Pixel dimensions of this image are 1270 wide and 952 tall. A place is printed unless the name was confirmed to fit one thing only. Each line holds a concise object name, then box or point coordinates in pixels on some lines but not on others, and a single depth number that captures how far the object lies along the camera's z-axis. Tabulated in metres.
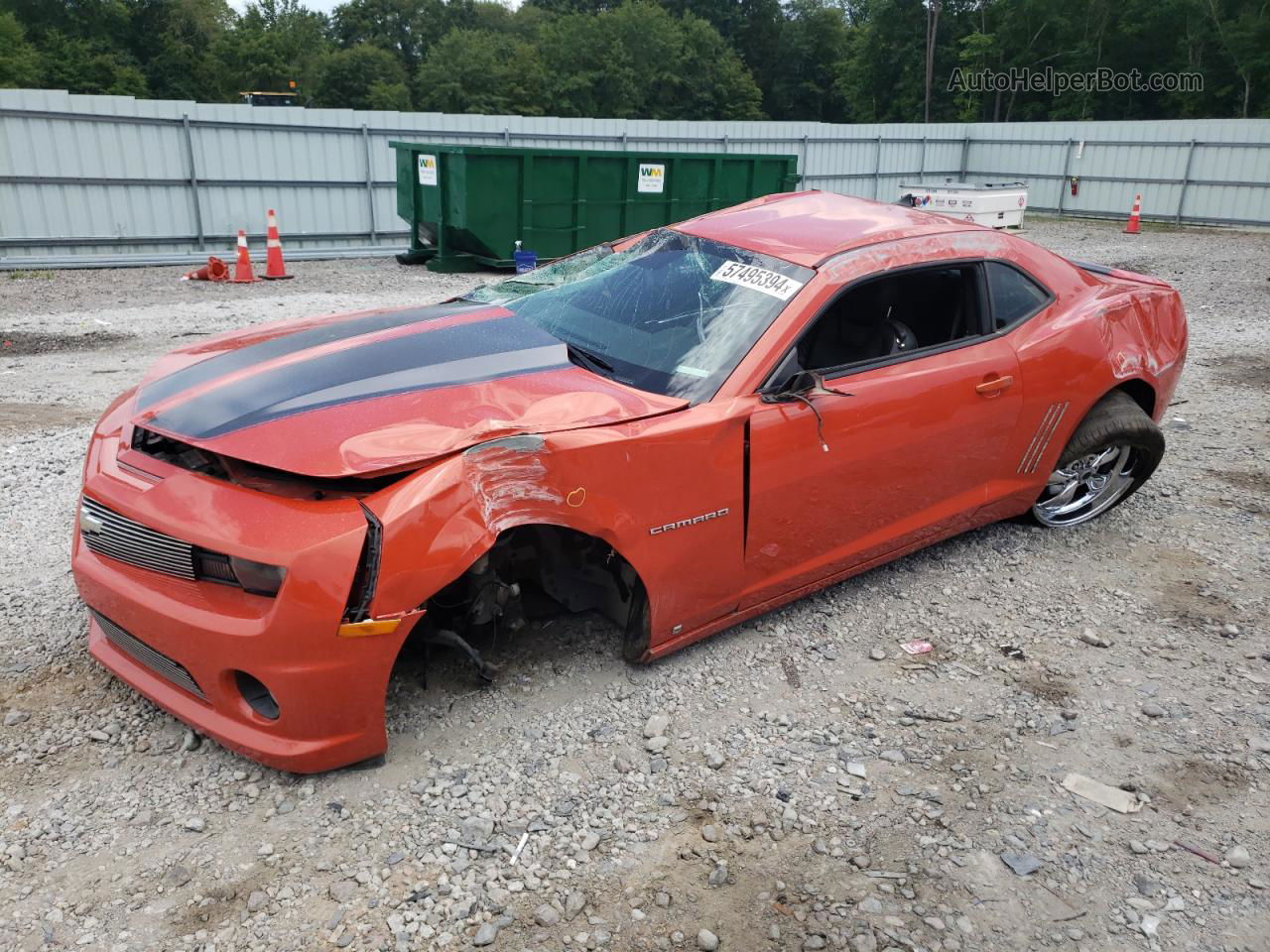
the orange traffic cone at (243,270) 12.34
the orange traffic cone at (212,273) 12.53
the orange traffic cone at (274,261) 12.86
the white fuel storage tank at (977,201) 18.97
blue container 12.97
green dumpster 13.13
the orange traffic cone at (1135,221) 21.09
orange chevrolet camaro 2.62
